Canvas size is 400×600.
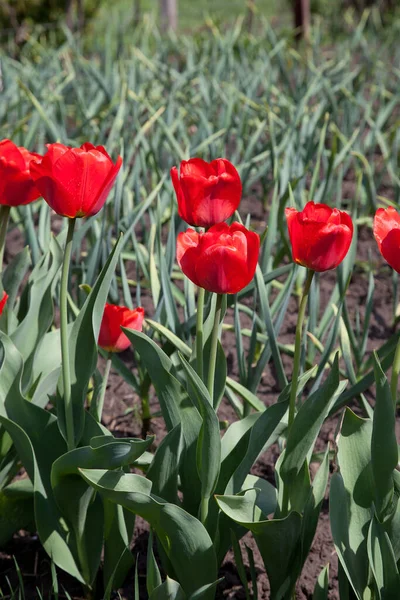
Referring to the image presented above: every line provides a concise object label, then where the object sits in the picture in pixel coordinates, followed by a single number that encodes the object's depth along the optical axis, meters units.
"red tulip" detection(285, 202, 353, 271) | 1.74
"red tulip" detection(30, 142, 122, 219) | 1.77
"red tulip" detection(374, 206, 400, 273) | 1.74
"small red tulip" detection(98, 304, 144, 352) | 1.91
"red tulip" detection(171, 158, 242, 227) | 1.80
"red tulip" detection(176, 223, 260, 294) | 1.72
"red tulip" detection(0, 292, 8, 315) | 1.87
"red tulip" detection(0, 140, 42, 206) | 1.87
